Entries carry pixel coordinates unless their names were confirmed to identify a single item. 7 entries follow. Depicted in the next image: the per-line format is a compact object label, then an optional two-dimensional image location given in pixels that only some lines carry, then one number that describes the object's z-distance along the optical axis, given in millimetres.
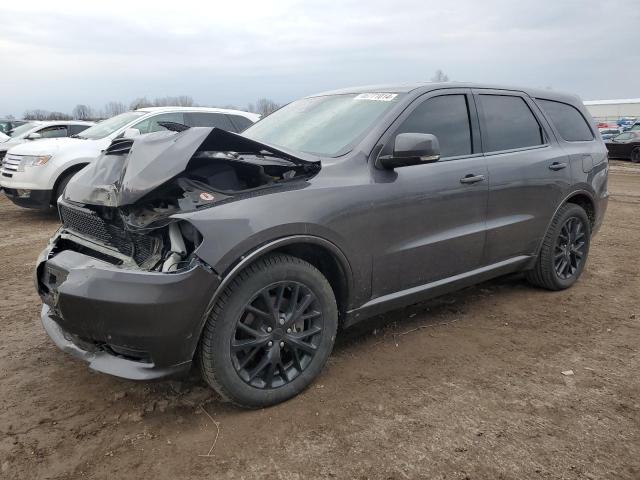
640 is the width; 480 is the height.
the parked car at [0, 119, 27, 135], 23641
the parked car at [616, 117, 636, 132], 46000
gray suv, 2533
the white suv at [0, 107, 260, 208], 8055
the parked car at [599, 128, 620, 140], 36938
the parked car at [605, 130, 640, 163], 20984
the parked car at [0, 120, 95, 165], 12664
